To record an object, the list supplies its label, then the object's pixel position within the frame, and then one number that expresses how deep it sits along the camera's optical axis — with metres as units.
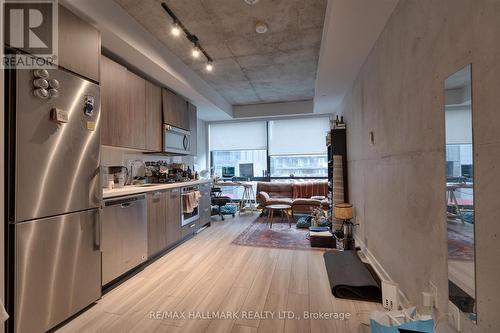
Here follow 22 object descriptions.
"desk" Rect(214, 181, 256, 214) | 6.11
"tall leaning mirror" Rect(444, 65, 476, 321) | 1.14
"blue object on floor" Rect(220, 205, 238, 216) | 5.75
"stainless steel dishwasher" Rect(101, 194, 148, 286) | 2.27
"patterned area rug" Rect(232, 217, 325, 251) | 3.60
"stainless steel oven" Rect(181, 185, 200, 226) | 3.75
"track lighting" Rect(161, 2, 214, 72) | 2.46
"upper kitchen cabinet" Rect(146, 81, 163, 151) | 3.36
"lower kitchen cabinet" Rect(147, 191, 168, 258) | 2.95
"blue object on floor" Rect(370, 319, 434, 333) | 1.25
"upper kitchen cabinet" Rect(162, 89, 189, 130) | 3.76
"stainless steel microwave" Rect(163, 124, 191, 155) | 3.76
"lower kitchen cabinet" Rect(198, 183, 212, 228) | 4.48
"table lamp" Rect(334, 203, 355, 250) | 3.29
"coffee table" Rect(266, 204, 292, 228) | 4.63
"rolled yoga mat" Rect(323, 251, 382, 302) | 2.17
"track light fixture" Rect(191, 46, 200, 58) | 3.05
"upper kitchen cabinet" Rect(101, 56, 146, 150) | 2.59
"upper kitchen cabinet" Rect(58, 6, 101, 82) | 1.87
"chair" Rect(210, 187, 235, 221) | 5.63
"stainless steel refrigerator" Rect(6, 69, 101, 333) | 1.54
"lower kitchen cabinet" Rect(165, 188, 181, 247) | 3.35
